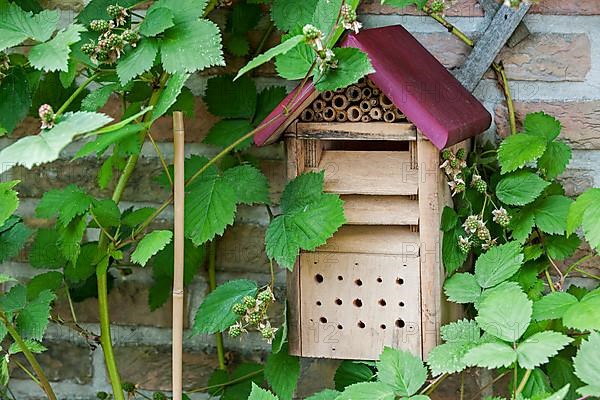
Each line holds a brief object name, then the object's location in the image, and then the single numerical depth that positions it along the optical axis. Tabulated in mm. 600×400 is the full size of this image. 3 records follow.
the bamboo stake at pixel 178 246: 2346
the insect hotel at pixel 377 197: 2346
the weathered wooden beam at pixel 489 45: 2464
